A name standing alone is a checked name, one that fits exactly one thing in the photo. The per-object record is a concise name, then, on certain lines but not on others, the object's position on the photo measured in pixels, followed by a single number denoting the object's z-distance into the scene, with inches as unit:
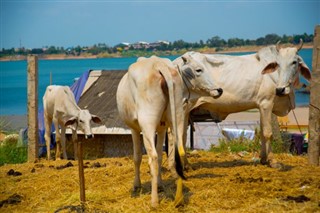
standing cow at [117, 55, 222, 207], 307.7
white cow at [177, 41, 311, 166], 412.2
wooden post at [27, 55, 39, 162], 554.6
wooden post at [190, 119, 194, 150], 521.5
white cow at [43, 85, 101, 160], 587.8
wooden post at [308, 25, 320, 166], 423.2
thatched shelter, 637.3
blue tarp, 658.2
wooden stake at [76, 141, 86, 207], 324.5
